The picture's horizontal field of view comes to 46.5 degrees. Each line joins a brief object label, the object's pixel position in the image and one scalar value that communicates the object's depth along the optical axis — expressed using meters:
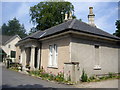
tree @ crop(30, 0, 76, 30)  35.47
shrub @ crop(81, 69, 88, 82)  10.68
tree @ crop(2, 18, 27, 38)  90.90
